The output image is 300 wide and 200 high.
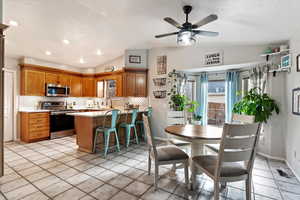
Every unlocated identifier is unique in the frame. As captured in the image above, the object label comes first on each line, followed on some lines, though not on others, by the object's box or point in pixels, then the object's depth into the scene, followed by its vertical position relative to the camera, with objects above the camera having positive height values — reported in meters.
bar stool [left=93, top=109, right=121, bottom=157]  3.45 -0.71
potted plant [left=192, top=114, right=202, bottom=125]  4.38 -0.57
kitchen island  3.60 -0.72
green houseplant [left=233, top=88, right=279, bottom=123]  3.20 -0.14
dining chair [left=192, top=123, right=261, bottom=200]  1.59 -0.60
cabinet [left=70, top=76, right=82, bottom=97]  5.82 +0.47
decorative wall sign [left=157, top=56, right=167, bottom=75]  4.77 +1.08
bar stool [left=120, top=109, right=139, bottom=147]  4.07 -0.71
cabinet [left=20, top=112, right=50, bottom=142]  4.41 -0.83
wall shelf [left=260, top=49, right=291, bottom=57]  3.07 +0.97
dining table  1.96 -0.49
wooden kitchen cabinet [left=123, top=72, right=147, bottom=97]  5.07 +0.49
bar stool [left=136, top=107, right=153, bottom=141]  4.64 -0.73
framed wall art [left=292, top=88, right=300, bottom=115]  2.61 -0.02
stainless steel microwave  5.08 +0.27
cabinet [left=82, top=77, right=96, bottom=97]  6.21 +0.51
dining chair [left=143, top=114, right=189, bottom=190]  2.12 -0.82
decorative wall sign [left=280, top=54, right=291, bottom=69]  2.91 +0.74
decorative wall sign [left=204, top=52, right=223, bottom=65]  3.92 +1.06
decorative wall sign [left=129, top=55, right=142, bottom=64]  5.12 +1.33
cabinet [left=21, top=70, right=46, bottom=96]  4.60 +0.48
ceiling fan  2.43 +1.08
